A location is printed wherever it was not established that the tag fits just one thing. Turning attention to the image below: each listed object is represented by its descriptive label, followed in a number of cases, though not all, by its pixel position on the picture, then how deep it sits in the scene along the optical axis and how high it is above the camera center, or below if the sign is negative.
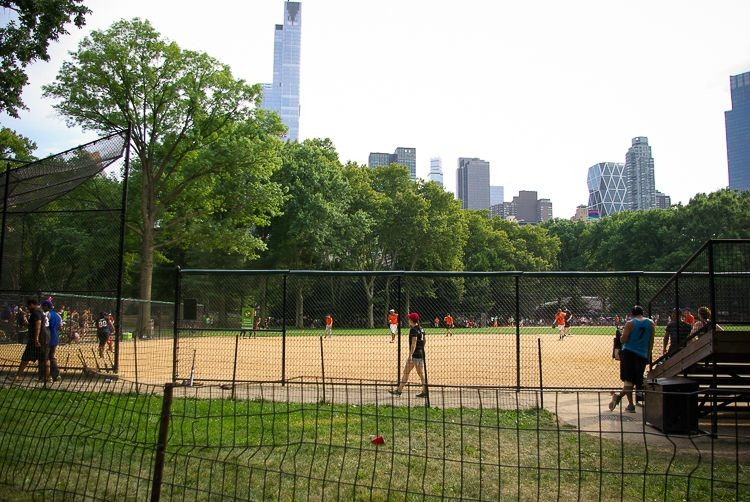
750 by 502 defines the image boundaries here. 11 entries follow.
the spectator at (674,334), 9.58 -0.79
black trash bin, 7.62 -1.60
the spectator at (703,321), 8.59 -0.50
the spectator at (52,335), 12.15 -1.01
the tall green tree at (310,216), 46.22 +6.27
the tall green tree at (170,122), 30.89 +9.91
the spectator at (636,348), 9.67 -0.95
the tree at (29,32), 15.55 +7.25
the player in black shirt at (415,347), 11.09 -1.09
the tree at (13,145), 38.19 +9.99
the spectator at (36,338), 11.82 -1.03
